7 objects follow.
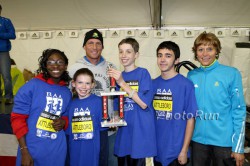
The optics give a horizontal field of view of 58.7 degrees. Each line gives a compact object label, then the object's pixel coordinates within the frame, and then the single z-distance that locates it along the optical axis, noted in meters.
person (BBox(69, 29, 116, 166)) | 1.96
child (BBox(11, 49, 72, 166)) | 1.50
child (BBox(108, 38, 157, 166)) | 1.51
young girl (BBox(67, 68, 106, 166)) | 1.65
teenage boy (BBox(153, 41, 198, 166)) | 1.57
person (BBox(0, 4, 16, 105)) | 3.01
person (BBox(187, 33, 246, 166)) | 1.62
